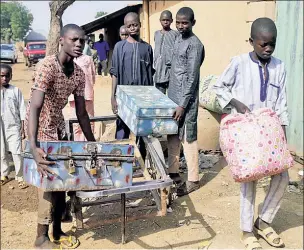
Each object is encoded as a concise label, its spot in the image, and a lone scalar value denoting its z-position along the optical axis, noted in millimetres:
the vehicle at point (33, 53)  27281
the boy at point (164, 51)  4621
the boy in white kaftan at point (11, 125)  4707
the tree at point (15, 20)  77438
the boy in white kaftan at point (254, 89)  3025
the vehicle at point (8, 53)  29891
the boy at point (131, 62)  4133
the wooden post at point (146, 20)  11127
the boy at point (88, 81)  5555
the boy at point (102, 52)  15008
